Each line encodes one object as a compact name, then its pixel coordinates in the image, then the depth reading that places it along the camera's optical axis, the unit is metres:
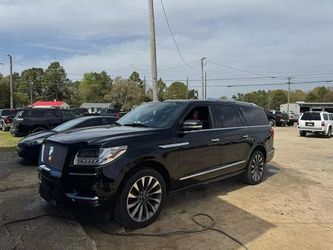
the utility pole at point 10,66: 46.31
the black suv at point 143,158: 4.86
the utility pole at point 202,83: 46.25
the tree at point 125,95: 91.75
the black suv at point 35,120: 18.75
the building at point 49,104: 85.25
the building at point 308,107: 84.94
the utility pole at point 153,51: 14.77
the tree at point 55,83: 116.69
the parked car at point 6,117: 26.72
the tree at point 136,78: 114.88
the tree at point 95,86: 115.69
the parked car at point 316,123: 24.94
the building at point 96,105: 95.03
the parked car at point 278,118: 40.44
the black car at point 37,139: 10.12
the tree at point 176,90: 104.98
